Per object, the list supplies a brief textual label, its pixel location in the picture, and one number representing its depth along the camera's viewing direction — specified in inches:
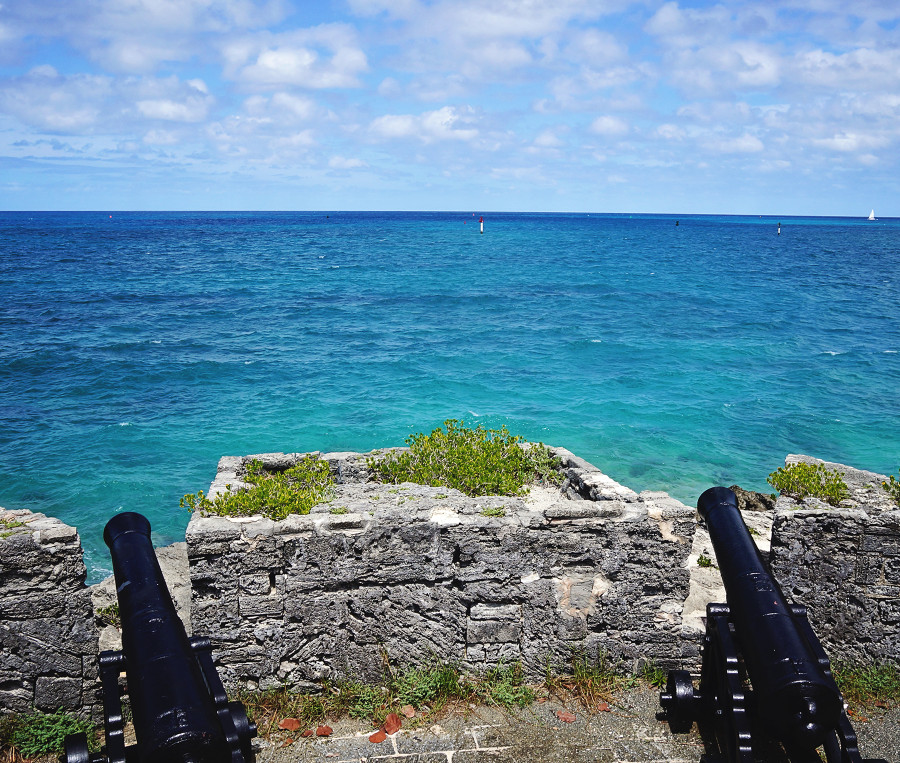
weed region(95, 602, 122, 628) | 256.4
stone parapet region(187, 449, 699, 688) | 218.5
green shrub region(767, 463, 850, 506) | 241.3
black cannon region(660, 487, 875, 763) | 166.4
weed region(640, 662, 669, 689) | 242.2
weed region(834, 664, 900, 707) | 236.7
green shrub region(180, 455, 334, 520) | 225.9
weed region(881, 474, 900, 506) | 241.2
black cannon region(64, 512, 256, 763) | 144.6
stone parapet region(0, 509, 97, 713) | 207.6
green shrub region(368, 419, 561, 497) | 255.9
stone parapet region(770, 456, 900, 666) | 231.1
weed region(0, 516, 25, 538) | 207.3
